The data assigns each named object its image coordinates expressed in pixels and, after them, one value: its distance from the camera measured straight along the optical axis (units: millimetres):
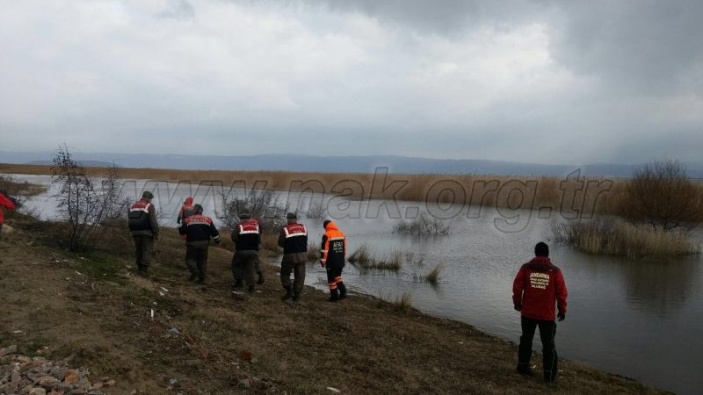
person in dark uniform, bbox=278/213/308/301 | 10508
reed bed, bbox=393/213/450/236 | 24562
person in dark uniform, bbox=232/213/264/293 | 10648
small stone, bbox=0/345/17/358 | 5464
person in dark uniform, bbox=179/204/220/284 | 10938
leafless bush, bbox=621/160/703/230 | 22031
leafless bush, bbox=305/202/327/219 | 29859
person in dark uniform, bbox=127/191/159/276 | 10656
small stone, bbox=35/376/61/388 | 4770
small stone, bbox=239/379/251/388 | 5523
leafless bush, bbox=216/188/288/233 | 21625
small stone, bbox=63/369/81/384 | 4938
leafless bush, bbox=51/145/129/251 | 11633
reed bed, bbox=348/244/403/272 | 17109
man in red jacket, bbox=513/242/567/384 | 6969
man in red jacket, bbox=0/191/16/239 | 9142
